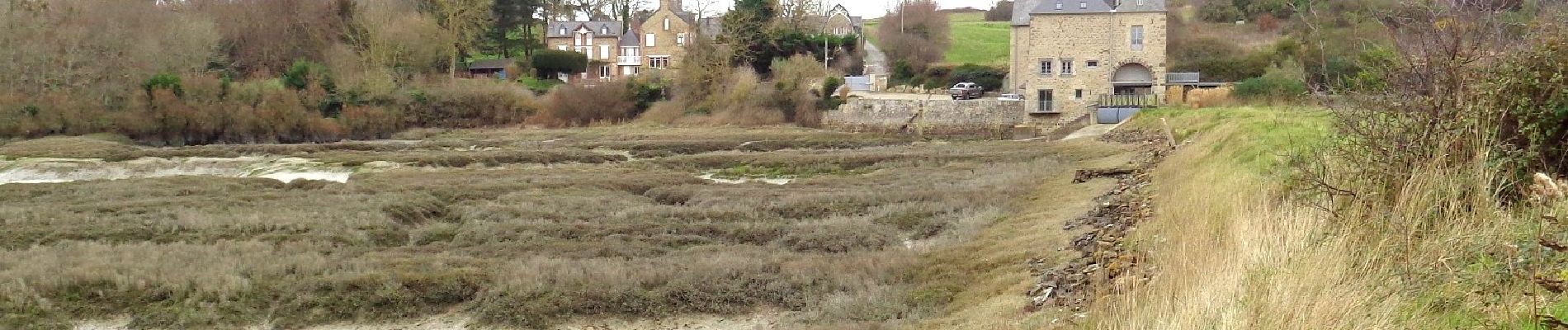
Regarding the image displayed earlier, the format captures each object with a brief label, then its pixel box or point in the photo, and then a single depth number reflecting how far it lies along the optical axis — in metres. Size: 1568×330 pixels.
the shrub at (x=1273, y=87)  39.50
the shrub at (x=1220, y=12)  67.12
